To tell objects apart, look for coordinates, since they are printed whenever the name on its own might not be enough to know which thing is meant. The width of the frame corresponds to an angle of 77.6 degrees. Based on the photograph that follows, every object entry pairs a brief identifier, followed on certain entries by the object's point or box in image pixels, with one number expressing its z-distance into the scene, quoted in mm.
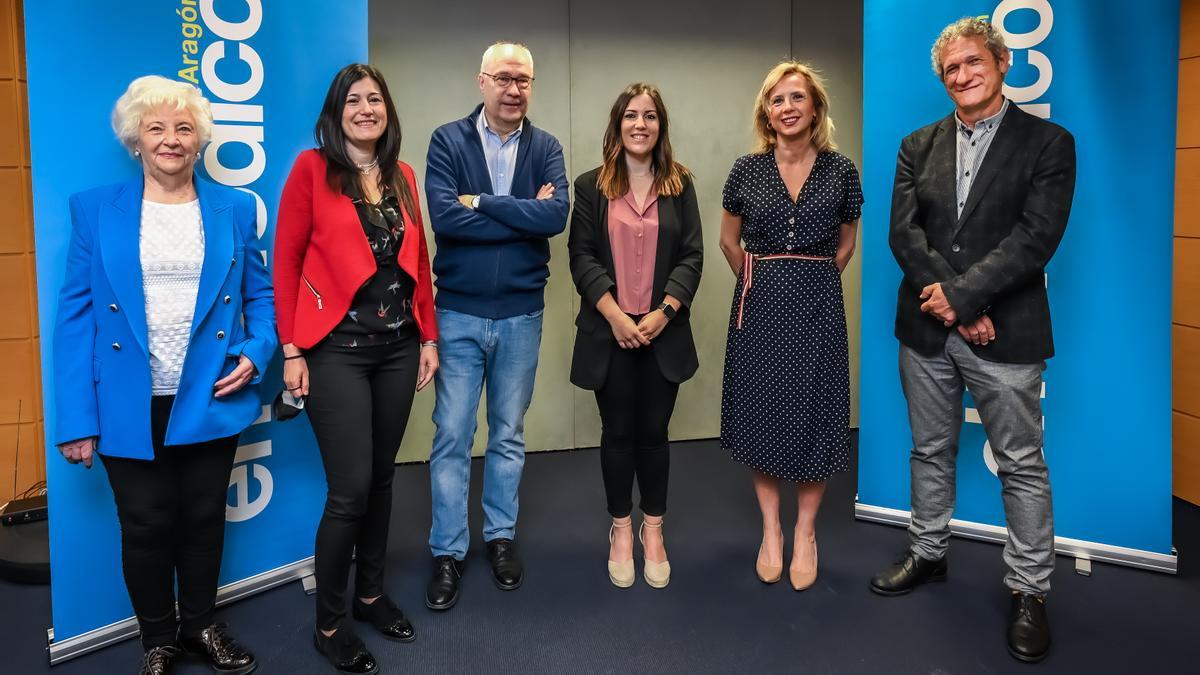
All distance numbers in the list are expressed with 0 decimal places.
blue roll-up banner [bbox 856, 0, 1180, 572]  2633
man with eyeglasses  2420
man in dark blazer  2232
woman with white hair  1915
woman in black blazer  2494
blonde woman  2455
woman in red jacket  2055
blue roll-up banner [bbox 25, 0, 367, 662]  2051
